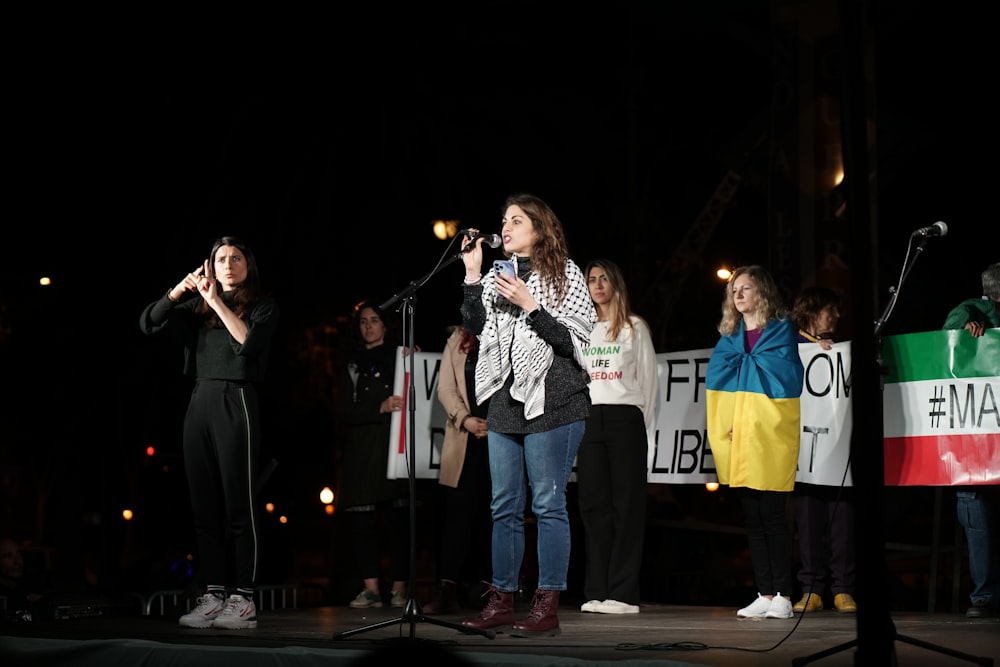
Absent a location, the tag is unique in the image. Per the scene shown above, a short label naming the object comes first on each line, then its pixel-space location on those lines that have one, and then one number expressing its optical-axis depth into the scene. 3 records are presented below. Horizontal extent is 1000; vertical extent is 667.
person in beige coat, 7.66
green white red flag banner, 7.14
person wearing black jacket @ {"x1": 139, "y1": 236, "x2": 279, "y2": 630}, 6.25
